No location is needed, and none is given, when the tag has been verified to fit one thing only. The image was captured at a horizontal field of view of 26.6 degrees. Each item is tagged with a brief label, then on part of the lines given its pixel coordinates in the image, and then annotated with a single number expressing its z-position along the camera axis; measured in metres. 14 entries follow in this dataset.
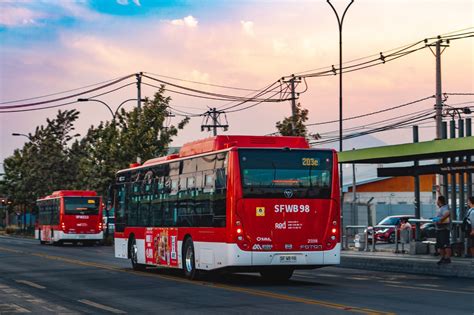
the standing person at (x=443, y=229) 26.09
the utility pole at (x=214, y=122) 69.28
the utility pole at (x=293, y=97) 60.19
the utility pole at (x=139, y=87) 61.06
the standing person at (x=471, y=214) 26.84
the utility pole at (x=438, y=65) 45.48
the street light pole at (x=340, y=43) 44.97
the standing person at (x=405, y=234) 34.08
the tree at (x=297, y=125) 63.03
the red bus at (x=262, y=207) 21.48
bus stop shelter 28.12
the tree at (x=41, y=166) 98.94
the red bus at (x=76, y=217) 57.75
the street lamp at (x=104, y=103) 63.33
